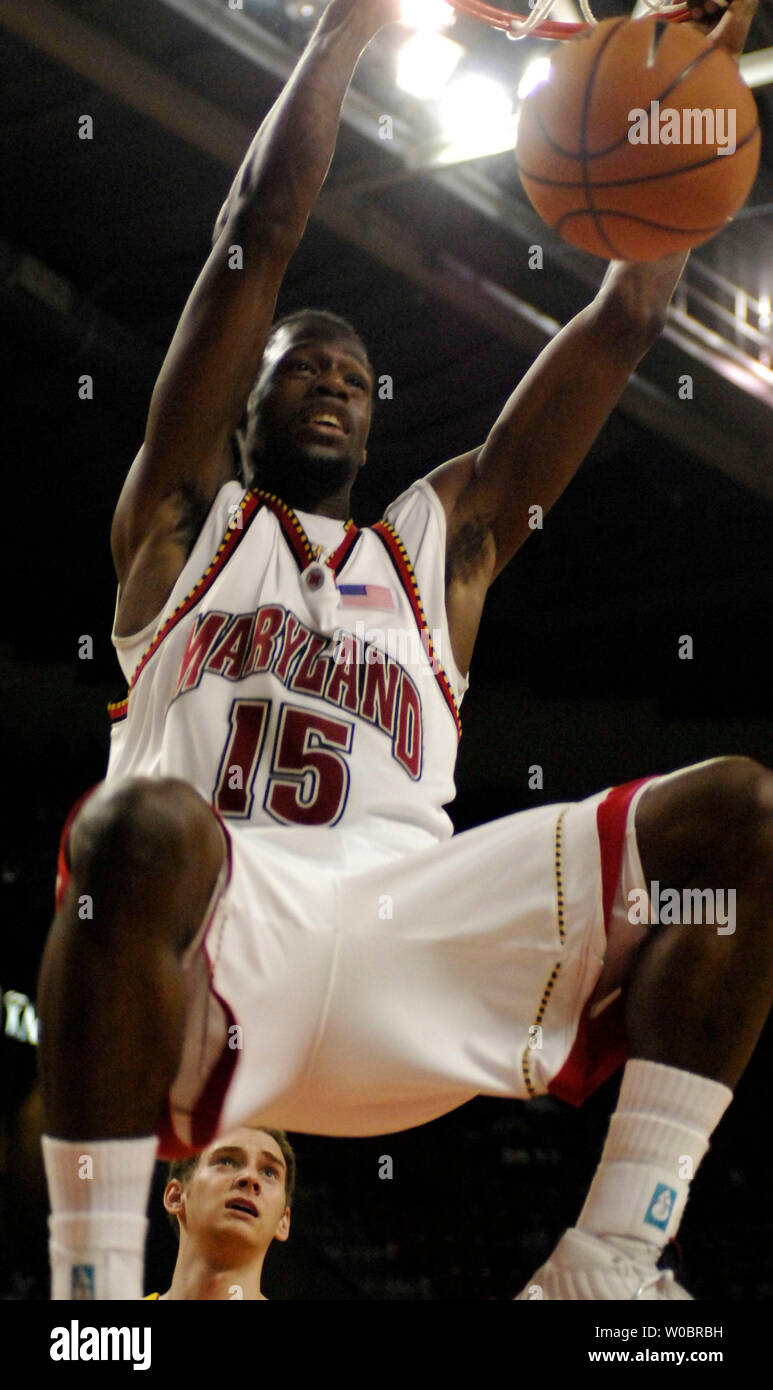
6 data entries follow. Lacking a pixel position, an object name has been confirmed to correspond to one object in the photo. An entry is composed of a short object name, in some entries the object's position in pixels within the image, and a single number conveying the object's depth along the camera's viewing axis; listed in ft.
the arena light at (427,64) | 15.07
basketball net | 8.64
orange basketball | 6.82
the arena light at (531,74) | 15.43
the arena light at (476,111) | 15.53
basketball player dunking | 4.64
